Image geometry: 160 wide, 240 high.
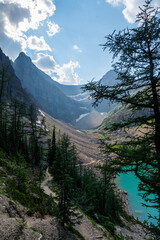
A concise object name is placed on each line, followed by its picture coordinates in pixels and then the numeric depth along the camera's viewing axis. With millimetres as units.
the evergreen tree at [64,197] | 8672
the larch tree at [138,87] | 5187
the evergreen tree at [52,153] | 35250
